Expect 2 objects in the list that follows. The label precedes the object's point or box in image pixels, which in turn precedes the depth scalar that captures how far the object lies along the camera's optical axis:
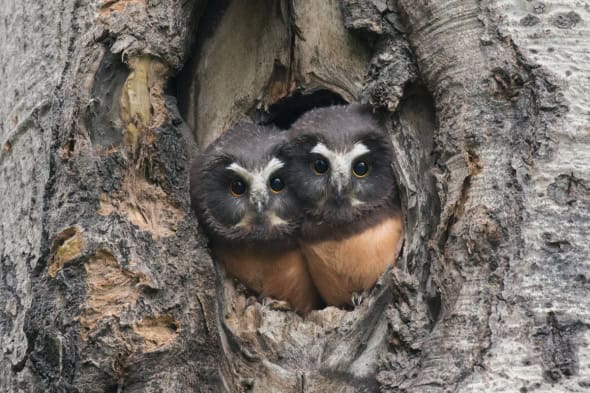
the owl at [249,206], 9.34
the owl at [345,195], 8.94
